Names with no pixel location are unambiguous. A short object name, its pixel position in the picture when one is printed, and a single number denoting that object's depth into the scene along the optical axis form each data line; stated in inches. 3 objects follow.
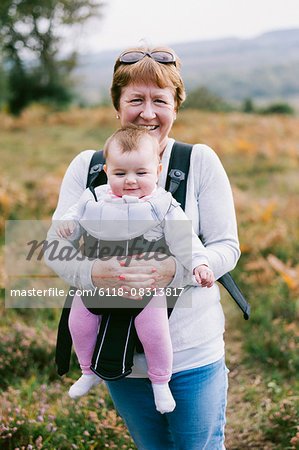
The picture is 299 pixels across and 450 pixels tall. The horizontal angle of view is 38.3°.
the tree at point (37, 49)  1077.8
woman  76.3
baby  74.5
